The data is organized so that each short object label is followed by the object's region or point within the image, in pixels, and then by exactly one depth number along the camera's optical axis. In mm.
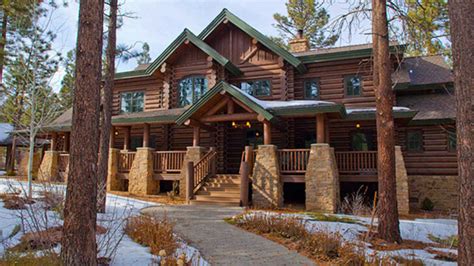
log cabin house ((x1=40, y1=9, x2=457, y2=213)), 13539
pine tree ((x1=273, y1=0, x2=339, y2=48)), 31186
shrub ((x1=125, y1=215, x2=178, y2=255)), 6094
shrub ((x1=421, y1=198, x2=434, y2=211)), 14797
